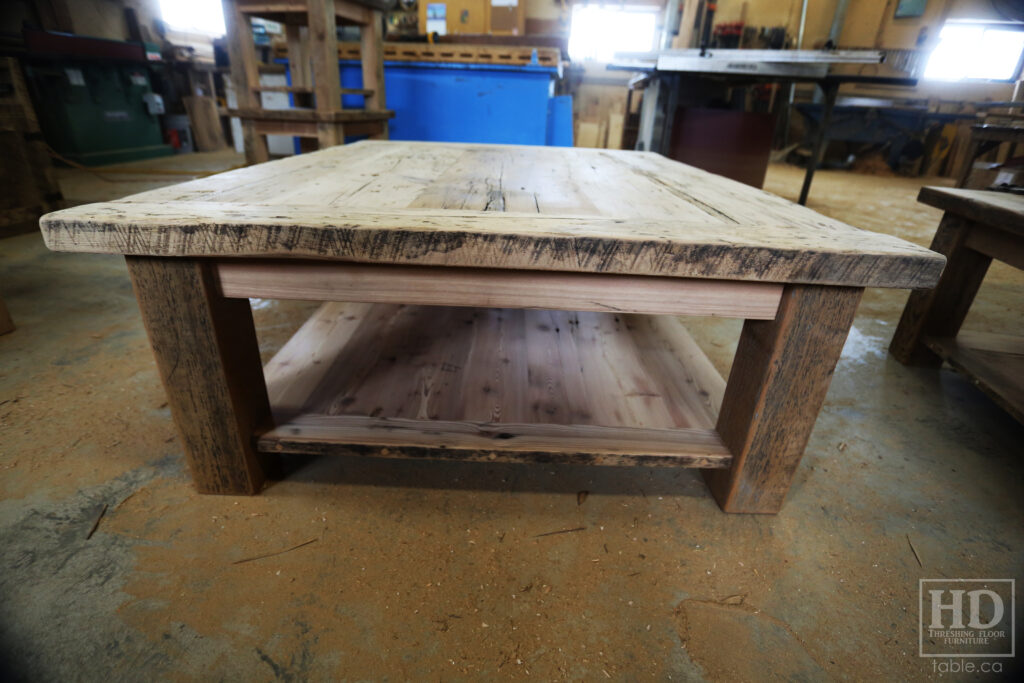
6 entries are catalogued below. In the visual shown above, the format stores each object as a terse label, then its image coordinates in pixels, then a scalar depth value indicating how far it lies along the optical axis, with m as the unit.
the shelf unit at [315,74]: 2.66
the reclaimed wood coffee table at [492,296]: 0.78
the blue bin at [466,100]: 3.76
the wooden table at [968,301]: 1.41
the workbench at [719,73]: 3.39
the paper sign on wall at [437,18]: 4.68
